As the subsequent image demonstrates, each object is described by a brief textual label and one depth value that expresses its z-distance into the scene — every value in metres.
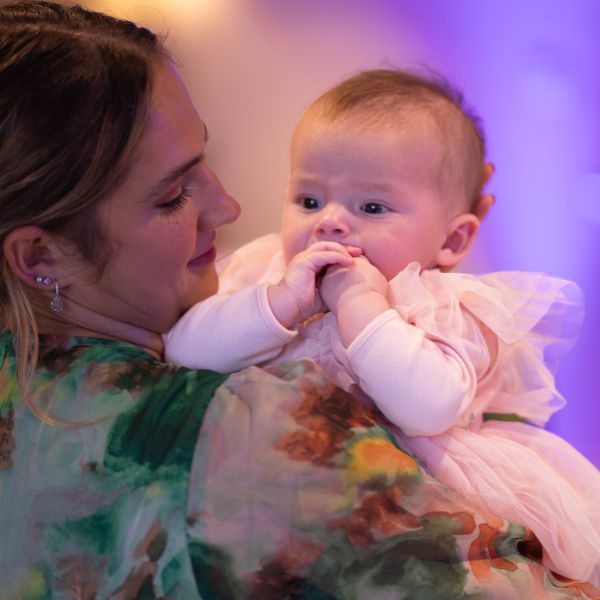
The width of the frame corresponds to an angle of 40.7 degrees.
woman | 1.08
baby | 1.24
